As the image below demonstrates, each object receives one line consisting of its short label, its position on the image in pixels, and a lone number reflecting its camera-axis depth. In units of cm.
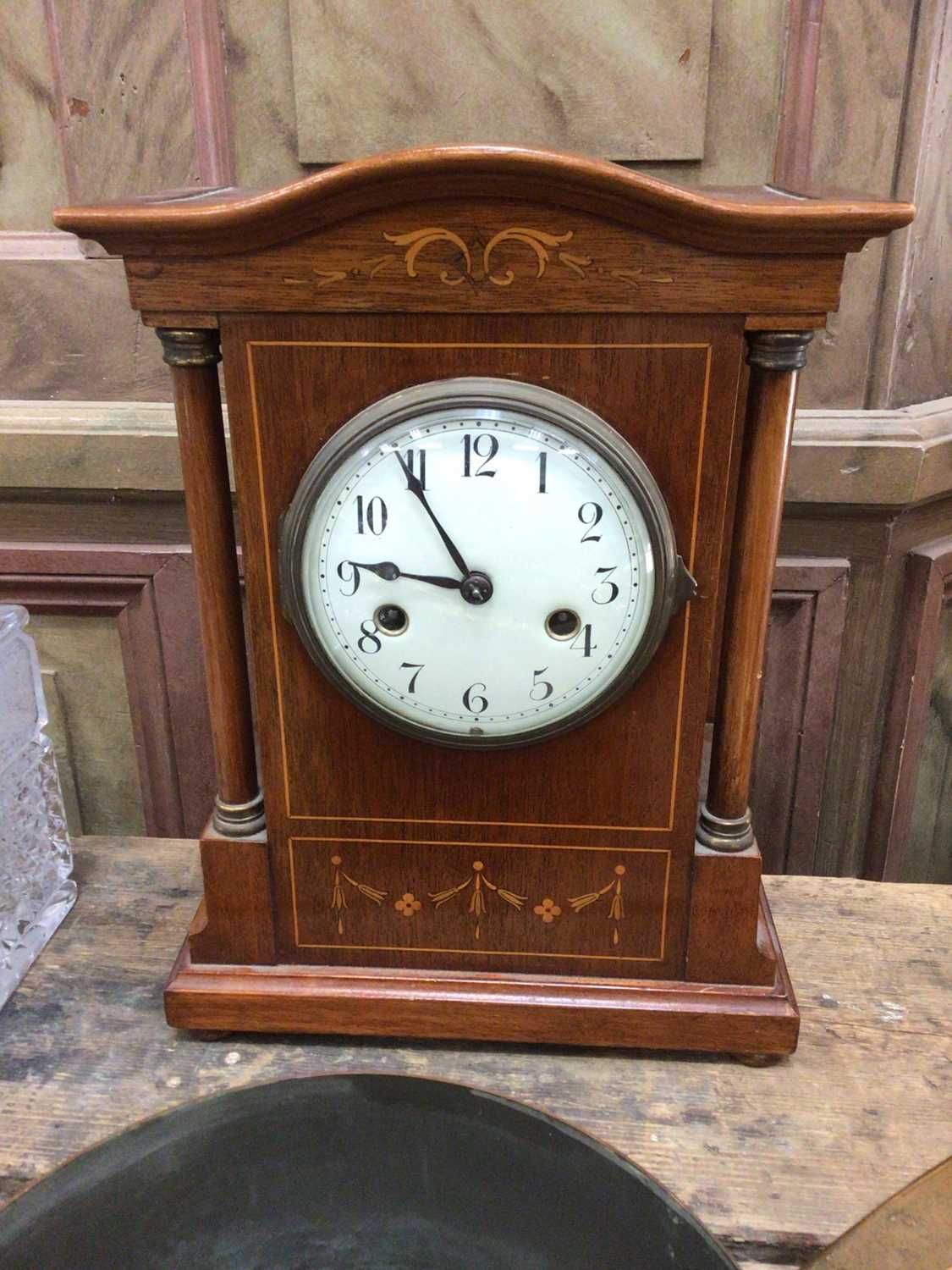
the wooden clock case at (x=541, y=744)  64
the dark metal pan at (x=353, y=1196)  59
